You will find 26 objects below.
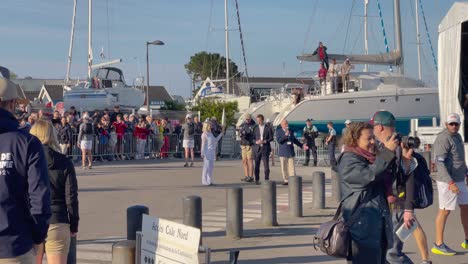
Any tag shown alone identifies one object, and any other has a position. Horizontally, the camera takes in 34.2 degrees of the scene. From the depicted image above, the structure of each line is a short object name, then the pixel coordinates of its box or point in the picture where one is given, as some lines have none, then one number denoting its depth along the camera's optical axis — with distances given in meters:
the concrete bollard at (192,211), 10.47
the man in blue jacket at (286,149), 20.11
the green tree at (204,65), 100.88
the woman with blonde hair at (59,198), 7.10
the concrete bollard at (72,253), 7.84
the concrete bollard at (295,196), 13.80
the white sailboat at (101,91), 45.28
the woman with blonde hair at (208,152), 19.75
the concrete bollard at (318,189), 15.11
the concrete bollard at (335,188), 16.22
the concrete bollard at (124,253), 6.66
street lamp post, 38.72
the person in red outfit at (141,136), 30.22
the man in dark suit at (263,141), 20.31
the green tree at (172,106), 72.81
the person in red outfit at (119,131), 29.52
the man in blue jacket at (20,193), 5.01
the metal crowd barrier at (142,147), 28.84
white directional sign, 5.69
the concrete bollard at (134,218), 8.58
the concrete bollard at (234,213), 11.71
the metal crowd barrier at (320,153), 28.47
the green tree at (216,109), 53.28
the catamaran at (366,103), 36.06
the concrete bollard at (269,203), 12.67
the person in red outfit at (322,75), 36.31
